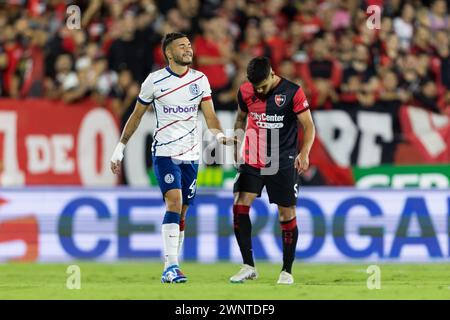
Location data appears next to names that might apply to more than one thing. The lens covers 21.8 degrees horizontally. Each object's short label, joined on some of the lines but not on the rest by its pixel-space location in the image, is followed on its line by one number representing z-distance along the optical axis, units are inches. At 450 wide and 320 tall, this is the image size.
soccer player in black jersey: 477.7
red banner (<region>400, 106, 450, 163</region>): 694.5
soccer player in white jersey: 469.7
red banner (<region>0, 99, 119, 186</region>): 692.7
